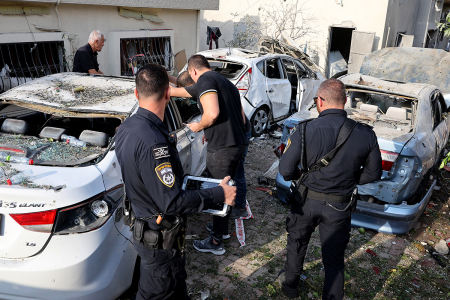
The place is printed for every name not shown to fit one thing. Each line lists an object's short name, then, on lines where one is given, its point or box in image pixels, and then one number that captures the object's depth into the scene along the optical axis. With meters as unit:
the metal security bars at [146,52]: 8.60
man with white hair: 5.68
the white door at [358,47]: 12.19
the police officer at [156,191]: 1.95
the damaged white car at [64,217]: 2.20
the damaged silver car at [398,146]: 3.98
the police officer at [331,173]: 2.66
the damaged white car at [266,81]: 6.97
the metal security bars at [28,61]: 6.15
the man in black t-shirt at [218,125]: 3.36
